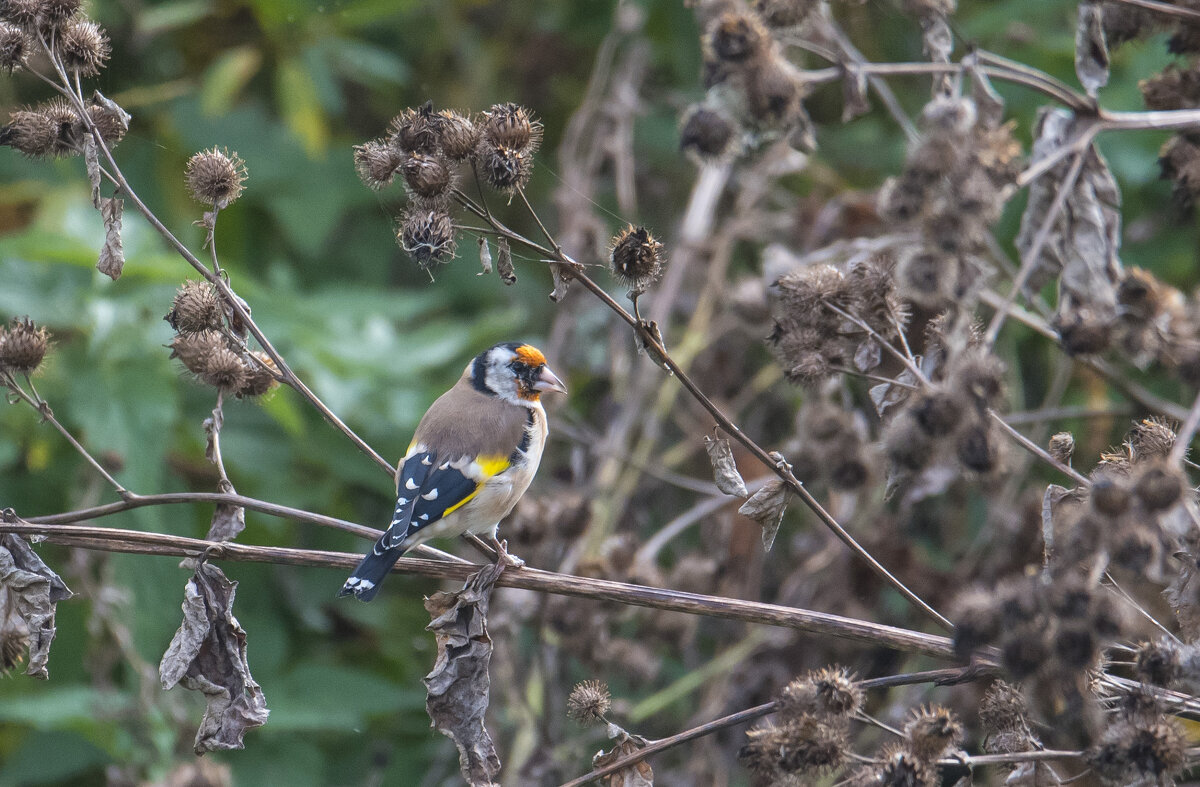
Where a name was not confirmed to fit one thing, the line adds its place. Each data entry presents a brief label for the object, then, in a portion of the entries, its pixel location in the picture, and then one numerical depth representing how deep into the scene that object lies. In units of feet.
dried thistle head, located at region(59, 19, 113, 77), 14.71
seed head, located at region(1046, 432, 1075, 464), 14.34
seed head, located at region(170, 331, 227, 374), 15.25
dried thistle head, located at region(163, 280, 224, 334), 14.94
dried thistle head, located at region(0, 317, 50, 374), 15.02
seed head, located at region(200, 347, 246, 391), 15.43
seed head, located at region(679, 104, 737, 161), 15.37
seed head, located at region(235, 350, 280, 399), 15.85
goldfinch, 20.11
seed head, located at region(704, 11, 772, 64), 14.11
